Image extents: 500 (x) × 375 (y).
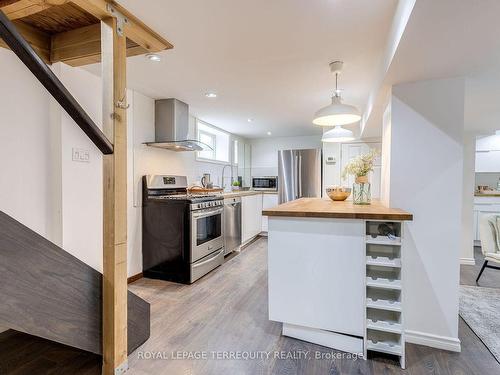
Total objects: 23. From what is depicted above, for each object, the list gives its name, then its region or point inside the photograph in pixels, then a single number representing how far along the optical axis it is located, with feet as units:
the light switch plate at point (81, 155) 7.35
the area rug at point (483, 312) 6.02
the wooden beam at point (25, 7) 4.39
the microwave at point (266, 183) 18.61
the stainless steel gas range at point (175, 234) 9.26
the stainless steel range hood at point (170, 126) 10.18
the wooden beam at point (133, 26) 4.46
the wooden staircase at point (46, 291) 3.05
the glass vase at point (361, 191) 7.50
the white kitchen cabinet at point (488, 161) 15.29
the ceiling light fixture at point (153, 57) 6.73
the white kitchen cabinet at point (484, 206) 14.56
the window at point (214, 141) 14.29
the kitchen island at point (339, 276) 5.34
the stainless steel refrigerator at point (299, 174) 15.66
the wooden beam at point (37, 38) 5.66
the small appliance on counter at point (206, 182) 13.04
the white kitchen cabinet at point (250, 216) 14.16
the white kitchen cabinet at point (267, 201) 17.16
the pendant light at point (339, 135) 9.09
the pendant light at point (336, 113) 6.48
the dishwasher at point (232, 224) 12.14
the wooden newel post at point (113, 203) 4.65
